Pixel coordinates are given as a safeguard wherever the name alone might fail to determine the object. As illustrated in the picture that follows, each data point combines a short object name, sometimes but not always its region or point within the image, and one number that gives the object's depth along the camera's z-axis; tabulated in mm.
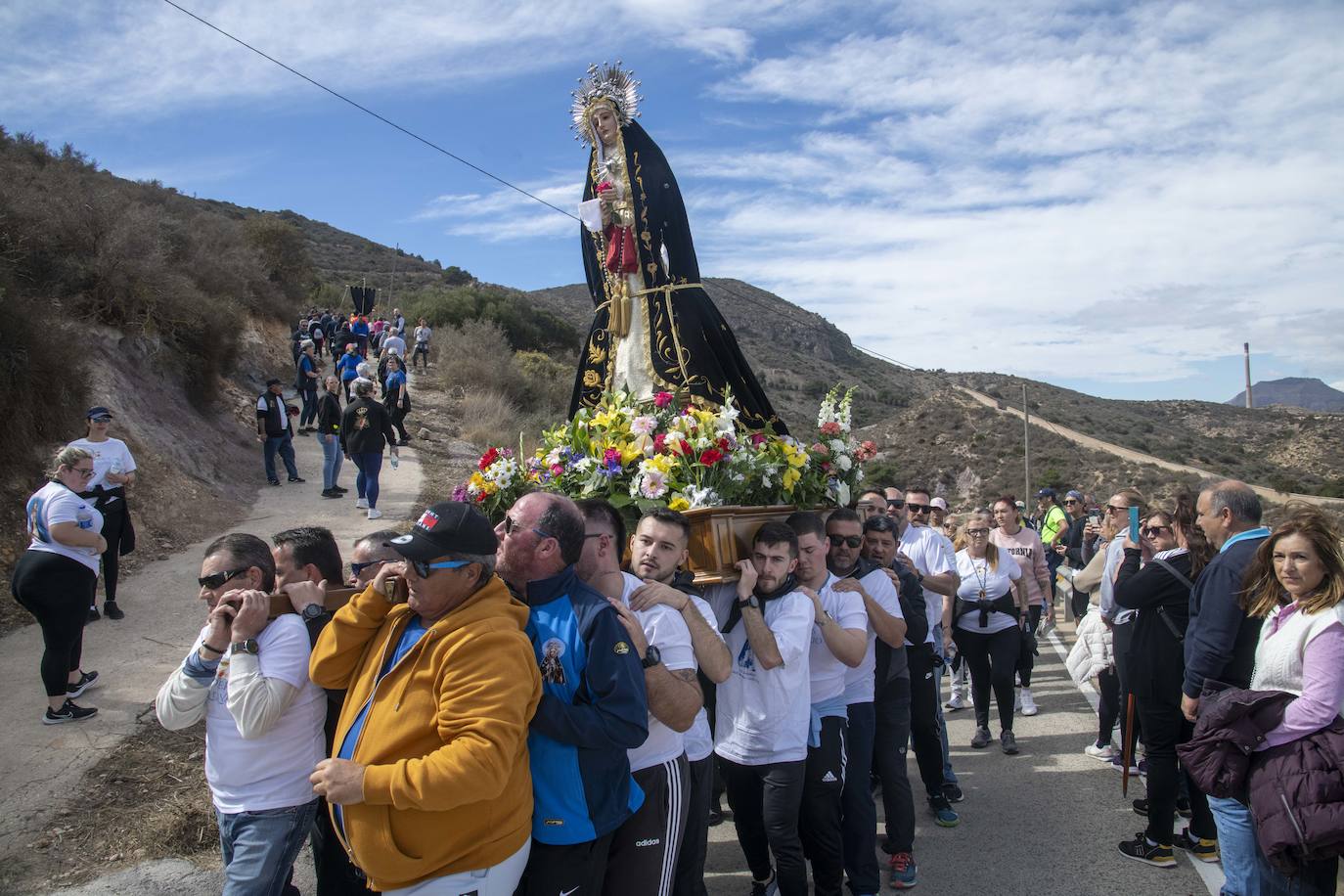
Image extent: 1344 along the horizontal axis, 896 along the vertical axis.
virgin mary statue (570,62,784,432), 5898
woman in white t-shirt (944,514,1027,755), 7020
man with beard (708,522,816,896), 4000
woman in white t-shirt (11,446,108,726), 5941
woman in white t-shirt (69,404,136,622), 7758
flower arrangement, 4664
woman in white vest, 3383
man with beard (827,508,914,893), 4527
